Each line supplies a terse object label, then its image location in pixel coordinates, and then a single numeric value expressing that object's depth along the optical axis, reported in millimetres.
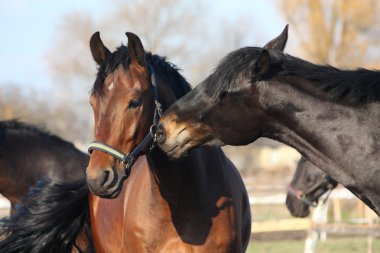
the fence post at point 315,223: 21687
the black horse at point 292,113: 7676
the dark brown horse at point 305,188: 19406
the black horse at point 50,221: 11227
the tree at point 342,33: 60156
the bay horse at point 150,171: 8570
